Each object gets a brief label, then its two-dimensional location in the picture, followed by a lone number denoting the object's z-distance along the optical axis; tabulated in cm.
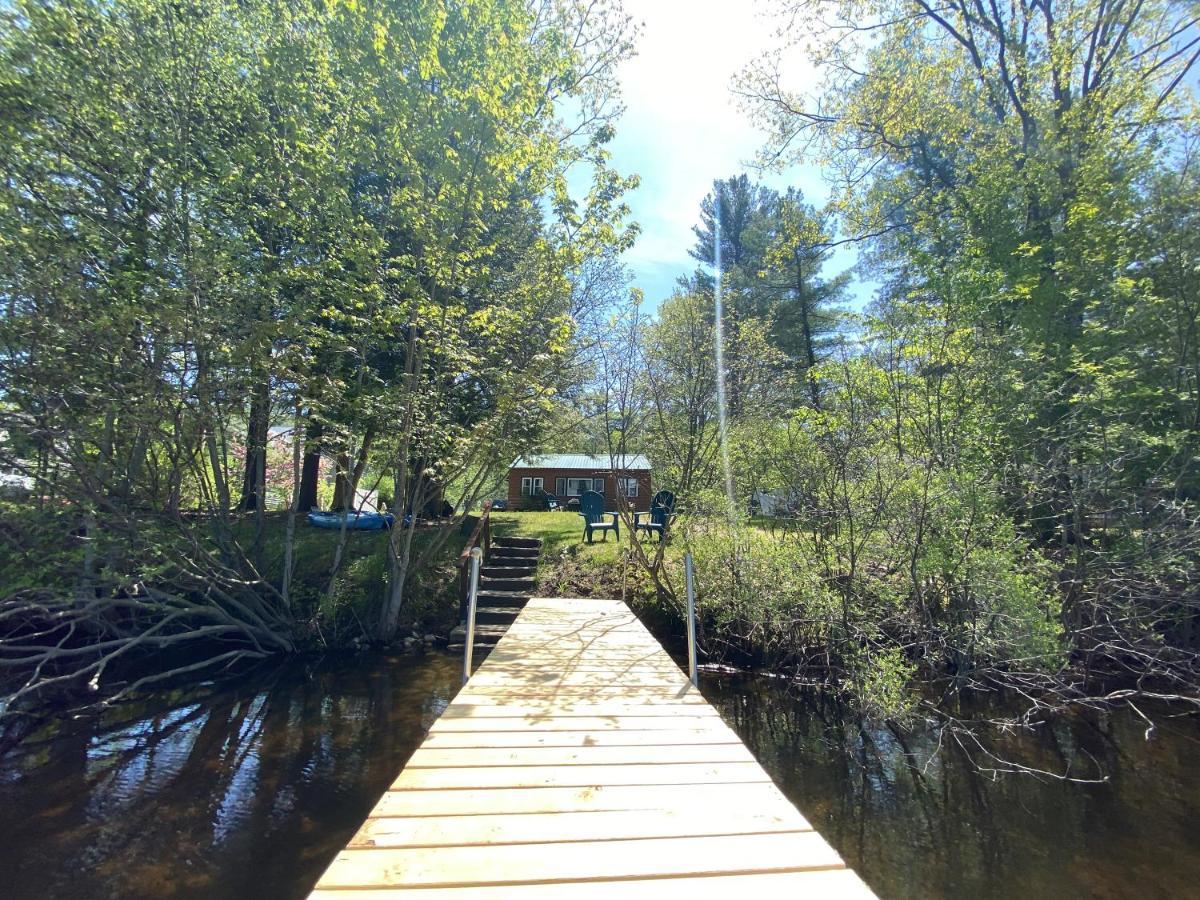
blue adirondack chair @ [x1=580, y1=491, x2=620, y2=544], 1139
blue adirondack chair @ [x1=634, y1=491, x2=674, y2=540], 975
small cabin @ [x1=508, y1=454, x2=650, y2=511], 2472
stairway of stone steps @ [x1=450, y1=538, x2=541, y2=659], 794
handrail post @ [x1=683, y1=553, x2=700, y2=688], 425
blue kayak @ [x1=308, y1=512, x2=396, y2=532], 1175
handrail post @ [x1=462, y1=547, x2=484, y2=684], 449
